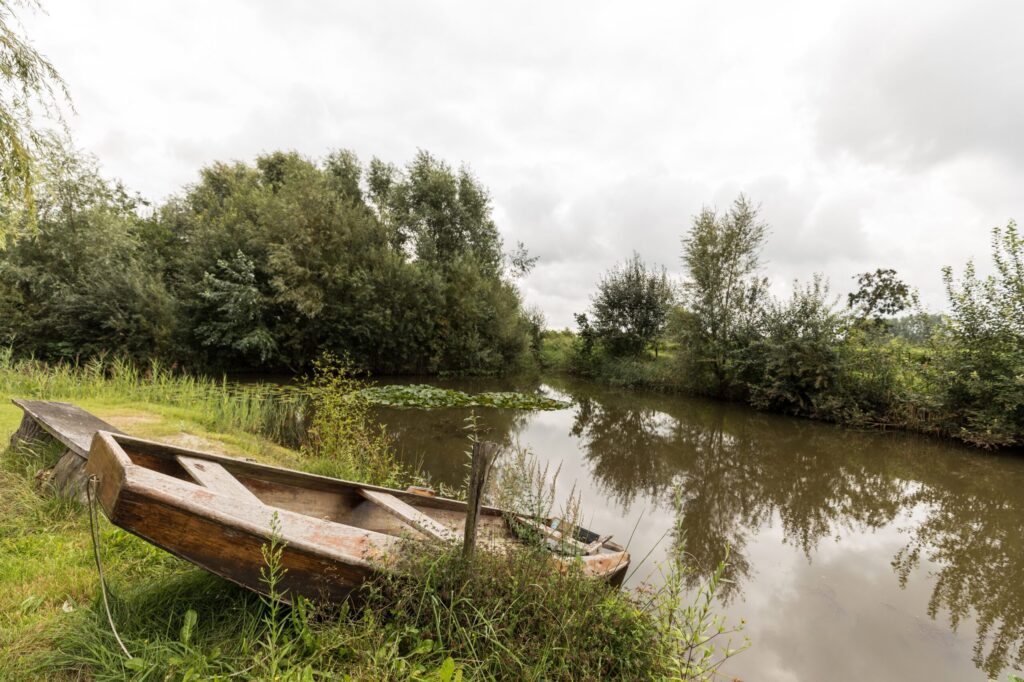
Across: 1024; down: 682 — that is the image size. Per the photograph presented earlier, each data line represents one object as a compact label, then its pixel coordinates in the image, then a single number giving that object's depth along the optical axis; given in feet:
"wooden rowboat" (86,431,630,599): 5.51
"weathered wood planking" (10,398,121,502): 10.40
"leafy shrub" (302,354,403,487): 17.43
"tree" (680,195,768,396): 53.98
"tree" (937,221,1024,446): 31.35
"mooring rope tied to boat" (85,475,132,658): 5.29
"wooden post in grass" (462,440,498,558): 6.44
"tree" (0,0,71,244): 20.84
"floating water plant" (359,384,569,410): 38.91
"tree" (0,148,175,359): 44.04
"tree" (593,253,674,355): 75.15
